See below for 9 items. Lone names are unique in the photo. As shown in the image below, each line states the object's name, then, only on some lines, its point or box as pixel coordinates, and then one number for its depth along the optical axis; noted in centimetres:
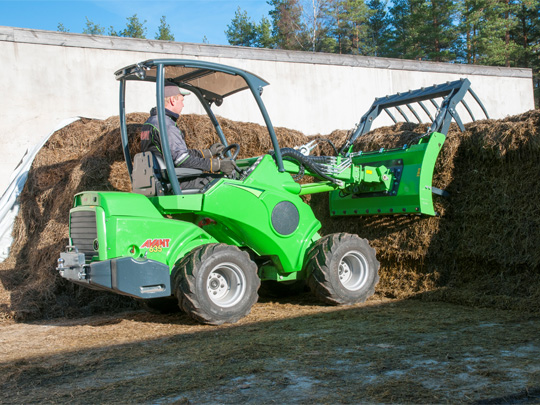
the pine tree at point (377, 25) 3828
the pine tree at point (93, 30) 4562
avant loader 552
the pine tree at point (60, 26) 4706
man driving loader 579
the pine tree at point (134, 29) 4519
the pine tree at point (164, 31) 4591
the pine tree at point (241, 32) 4044
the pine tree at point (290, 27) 3778
